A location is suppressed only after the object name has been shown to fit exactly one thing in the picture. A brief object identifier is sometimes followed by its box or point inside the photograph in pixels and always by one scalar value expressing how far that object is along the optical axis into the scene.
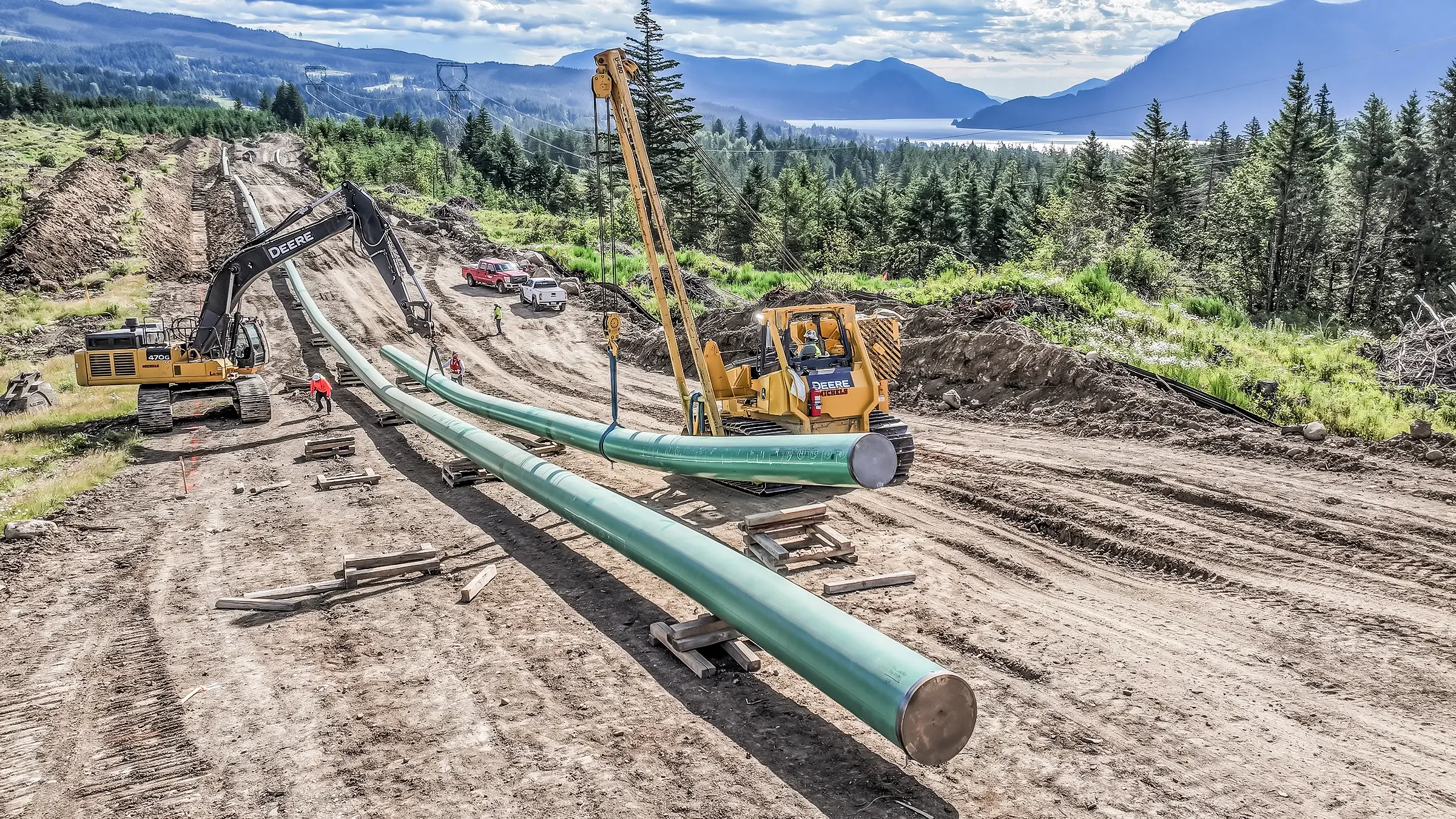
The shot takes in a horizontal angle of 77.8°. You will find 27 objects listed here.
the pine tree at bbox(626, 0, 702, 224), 52.38
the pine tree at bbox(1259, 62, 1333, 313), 52.91
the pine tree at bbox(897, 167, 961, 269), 76.94
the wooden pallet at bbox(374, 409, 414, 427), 23.50
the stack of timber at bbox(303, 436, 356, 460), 20.12
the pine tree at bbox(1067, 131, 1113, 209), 73.75
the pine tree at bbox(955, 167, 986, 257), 76.75
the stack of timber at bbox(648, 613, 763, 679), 9.41
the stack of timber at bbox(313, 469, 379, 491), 17.56
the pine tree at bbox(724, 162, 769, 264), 76.62
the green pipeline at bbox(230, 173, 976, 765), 6.89
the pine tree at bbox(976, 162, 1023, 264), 76.56
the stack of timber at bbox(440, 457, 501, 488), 17.23
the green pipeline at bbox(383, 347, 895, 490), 10.27
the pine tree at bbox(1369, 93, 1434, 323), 46.94
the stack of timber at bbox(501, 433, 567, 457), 19.61
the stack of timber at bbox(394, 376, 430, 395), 27.58
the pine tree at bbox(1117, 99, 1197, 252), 66.06
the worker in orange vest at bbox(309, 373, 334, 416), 24.42
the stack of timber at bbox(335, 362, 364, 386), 28.77
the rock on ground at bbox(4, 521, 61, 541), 14.41
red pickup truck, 40.91
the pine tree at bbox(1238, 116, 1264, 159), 78.24
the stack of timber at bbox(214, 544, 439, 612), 11.57
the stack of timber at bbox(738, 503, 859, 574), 12.33
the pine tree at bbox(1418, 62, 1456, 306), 45.53
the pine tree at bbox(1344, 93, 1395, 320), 48.69
